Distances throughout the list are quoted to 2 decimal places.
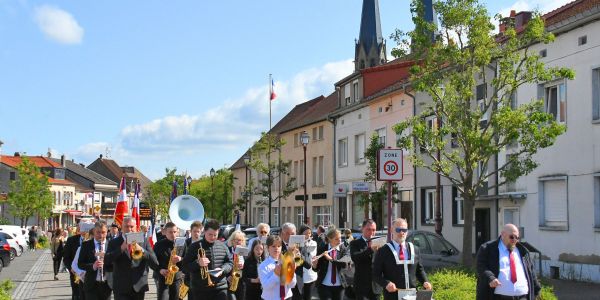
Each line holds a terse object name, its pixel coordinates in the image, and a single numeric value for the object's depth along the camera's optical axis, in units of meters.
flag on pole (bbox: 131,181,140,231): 20.15
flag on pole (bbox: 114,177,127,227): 18.77
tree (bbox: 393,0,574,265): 19.83
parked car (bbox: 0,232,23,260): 38.82
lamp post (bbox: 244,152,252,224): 57.38
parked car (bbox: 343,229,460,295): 19.42
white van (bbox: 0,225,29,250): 43.67
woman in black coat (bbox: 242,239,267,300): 10.84
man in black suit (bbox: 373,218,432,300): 10.14
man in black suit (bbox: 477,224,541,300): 9.41
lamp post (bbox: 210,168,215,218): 74.62
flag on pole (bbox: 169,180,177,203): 26.06
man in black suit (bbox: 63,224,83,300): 14.88
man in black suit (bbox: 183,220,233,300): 10.84
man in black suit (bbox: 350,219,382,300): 11.95
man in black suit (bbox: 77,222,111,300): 12.30
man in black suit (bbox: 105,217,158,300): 11.40
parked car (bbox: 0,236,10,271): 29.79
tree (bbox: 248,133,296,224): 51.19
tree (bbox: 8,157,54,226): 67.19
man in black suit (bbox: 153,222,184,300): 12.94
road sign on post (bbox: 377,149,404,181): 13.02
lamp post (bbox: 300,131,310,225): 40.53
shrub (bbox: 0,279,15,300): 12.00
